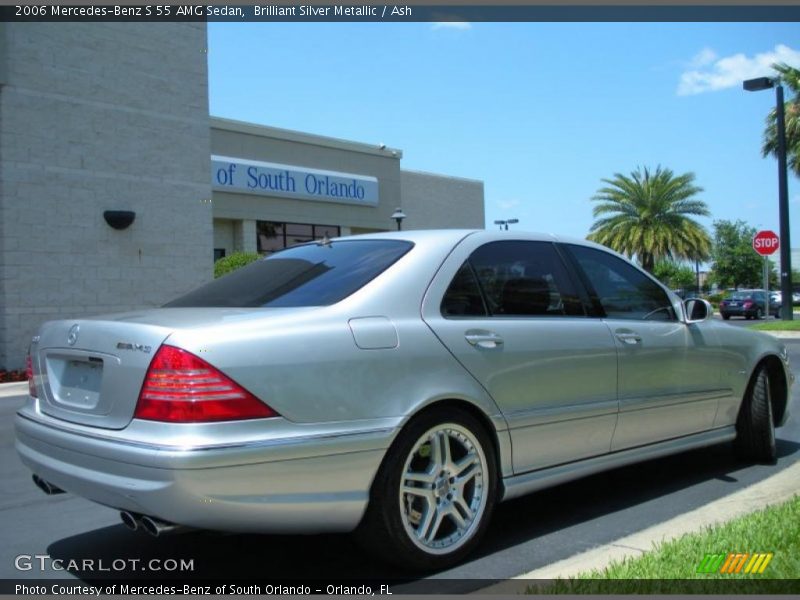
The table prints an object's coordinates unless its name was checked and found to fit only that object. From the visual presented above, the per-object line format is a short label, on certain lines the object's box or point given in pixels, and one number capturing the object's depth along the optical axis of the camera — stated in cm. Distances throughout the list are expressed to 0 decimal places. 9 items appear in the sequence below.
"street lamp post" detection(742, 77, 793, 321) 2327
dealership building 1546
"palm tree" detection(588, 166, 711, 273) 3703
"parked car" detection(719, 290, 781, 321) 3359
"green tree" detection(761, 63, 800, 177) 2994
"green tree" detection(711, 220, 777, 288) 5744
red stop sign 2293
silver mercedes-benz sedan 309
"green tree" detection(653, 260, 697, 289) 5644
